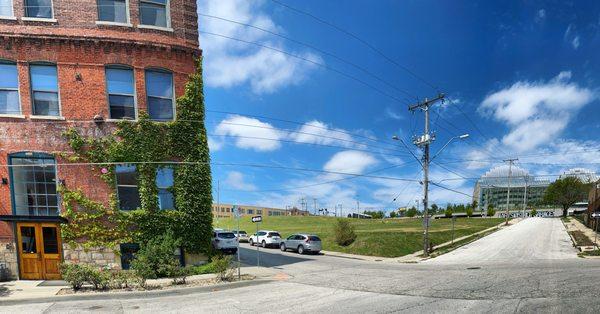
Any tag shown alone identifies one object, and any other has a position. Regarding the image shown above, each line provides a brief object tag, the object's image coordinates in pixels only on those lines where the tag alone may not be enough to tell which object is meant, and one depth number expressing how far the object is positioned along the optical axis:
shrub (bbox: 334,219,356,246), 33.78
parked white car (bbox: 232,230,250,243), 43.72
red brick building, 15.67
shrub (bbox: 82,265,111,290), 12.79
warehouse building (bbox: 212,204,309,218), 132.75
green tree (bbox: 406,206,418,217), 112.03
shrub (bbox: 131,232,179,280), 14.88
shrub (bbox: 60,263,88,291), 12.66
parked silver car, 29.68
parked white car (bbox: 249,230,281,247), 35.16
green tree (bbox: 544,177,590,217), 90.12
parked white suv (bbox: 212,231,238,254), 27.77
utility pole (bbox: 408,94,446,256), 28.31
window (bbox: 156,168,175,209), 17.33
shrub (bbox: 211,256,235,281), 14.85
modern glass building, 163.38
